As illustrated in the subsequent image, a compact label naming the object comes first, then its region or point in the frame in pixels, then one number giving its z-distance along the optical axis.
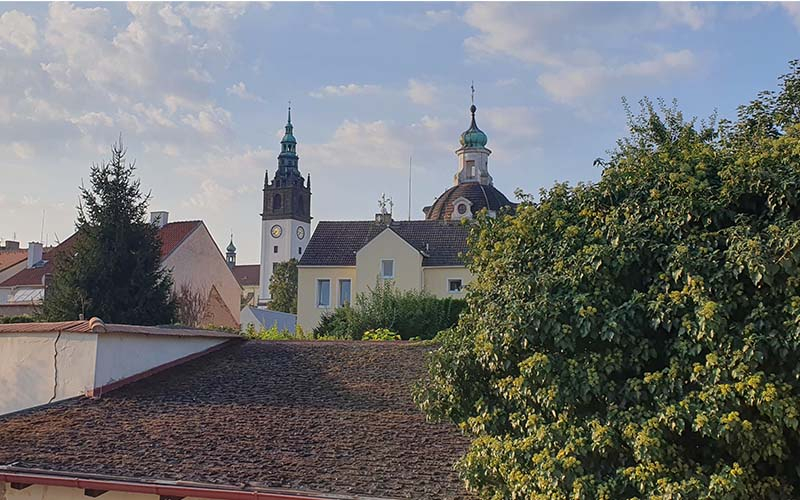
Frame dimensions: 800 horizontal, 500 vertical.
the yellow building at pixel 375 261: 33.44
